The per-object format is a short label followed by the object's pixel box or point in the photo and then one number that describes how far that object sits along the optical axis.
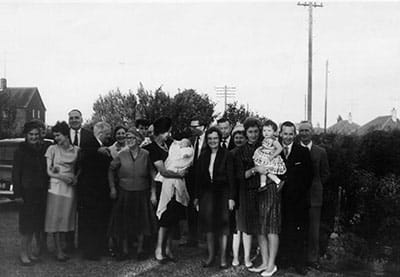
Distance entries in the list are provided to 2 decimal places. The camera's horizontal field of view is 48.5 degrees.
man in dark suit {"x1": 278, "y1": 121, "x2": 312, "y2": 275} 4.89
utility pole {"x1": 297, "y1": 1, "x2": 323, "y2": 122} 19.34
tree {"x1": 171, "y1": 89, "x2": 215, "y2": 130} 16.11
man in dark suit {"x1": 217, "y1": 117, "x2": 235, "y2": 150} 5.71
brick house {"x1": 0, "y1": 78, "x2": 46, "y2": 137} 17.53
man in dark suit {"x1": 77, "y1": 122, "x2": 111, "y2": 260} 5.41
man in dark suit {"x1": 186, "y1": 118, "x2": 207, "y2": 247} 5.50
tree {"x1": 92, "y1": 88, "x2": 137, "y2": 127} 18.83
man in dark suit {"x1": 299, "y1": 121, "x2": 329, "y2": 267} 5.18
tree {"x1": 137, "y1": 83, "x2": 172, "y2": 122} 17.56
